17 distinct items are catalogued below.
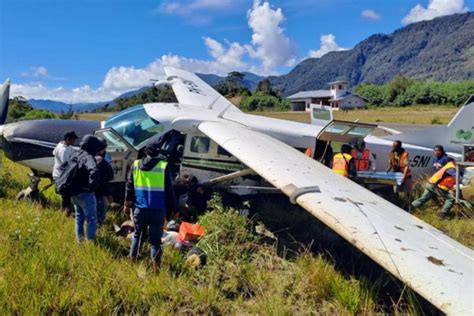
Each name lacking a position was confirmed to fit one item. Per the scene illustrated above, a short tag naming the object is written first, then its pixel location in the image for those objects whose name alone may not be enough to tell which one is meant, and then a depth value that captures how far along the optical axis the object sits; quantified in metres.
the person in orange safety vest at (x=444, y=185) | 7.25
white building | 78.06
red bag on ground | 5.21
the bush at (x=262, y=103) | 62.72
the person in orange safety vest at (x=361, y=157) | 7.66
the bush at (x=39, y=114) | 24.81
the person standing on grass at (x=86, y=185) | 4.59
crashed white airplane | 2.63
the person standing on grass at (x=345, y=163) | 6.97
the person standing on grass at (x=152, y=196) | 4.23
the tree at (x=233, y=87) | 72.04
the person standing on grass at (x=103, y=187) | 5.20
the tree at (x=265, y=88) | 79.06
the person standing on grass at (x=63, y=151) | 5.47
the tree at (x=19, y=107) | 27.44
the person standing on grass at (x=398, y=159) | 8.12
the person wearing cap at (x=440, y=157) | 8.02
